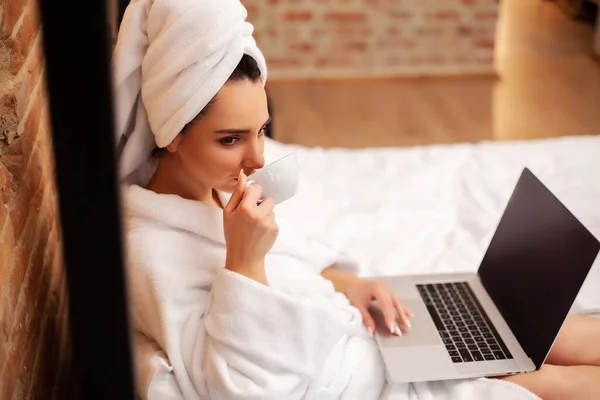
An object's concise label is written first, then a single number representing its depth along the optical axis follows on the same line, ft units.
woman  3.30
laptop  3.77
